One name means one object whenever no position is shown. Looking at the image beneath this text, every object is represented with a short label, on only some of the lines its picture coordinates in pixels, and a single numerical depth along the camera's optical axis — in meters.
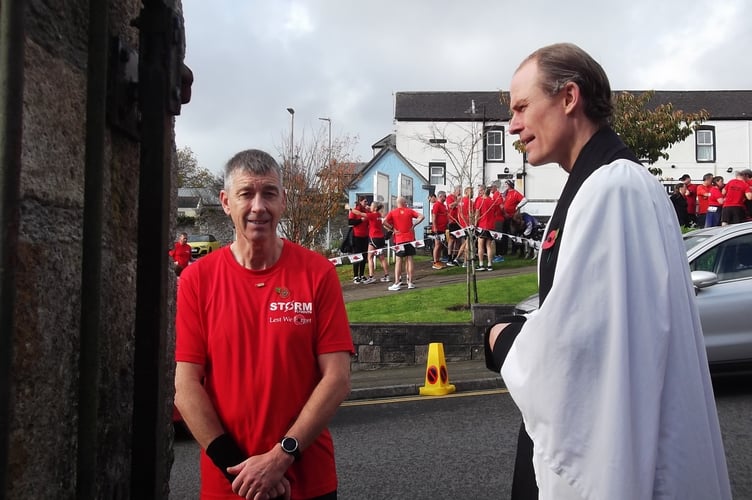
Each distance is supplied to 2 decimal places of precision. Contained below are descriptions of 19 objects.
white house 38.44
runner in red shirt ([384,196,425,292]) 15.62
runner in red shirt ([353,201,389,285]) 17.67
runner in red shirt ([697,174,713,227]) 18.20
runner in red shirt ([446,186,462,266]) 19.20
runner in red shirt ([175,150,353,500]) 2.54
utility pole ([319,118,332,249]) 26.91
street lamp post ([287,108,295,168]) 25.33
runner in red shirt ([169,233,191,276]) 18.75
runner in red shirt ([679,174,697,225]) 20.22
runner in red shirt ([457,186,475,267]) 13.79
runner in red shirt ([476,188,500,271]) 17.12
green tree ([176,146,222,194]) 64.12
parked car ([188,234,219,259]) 38.59
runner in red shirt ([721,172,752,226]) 16.45
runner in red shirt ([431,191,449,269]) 19.62
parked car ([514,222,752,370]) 7.66
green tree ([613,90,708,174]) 21.25
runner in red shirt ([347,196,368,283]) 17.88
